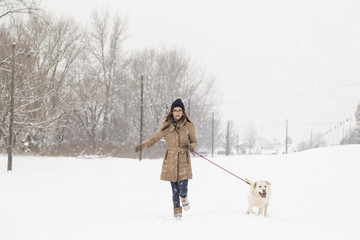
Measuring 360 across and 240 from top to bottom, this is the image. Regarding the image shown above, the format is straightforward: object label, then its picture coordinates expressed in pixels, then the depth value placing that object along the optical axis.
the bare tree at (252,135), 134.38
